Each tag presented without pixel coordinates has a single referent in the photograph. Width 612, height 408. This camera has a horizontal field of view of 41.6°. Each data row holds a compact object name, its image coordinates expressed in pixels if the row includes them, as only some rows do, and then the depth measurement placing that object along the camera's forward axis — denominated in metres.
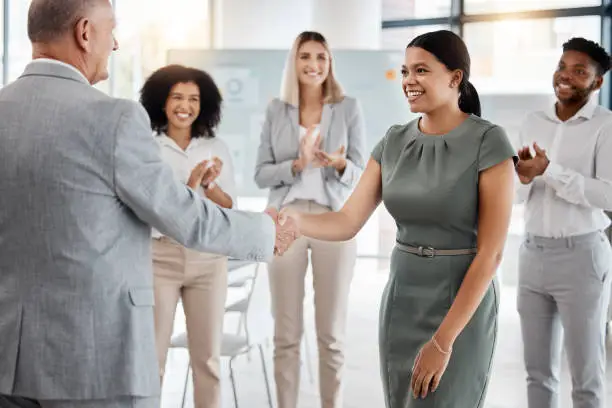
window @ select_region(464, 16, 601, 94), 7.91
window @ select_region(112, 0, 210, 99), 7.32
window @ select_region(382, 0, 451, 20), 8.14
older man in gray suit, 1.76
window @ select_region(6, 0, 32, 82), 5.69
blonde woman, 3.53
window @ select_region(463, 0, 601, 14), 7.58
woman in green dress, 2.03
